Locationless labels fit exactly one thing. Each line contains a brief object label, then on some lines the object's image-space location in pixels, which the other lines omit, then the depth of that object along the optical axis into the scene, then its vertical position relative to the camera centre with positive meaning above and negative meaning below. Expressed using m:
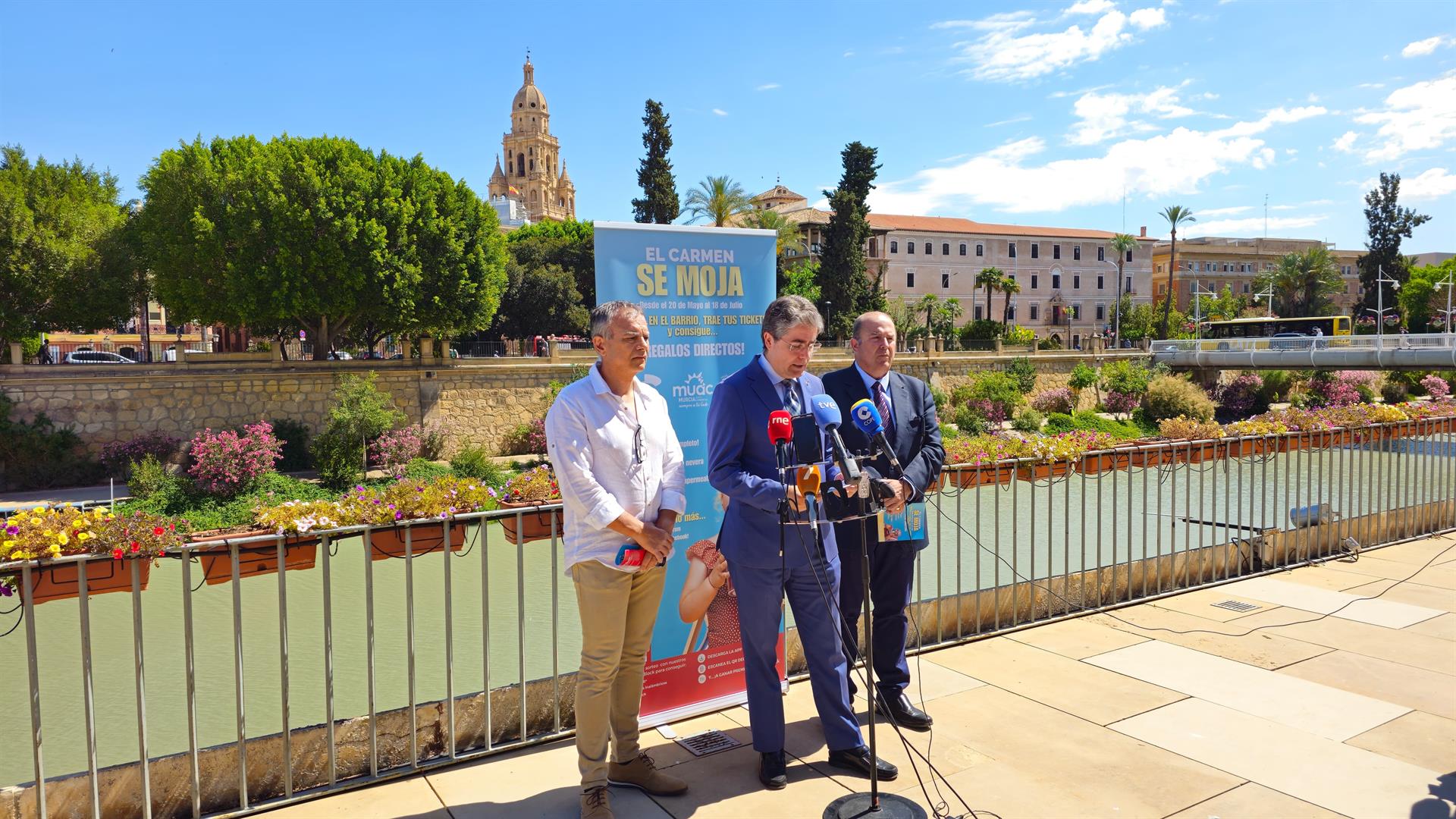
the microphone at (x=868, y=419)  3.01 -0.20
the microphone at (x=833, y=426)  2.69 -0.20
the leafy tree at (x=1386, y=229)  56.56 +8.17
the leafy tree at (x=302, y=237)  24.42 +3.63
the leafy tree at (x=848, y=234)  42.09 +6.05
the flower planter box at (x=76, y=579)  2.76 -0.66
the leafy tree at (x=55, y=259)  24.48 +3.12
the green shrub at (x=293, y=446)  24.69 -2.18
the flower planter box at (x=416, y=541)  3.38 -0.66
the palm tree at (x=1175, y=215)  63.06 +10.13
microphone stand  2.84 -1.48
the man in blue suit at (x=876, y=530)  3.62 -0.66
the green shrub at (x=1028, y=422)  33.84 -2.36
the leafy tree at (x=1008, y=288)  58.69 +4.81
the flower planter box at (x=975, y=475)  4.91 -0.64
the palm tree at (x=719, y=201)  40.19 +7.35
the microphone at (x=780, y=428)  2.75 -0.20
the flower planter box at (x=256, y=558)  3.10 -0.67
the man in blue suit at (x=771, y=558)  3.18 -0.70
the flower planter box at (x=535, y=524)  3.62 -0.65
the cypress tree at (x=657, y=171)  38.41 +8.35
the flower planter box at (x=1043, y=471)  5.18 -0.65
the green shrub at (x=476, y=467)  22.22 -2.55
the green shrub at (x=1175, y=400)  34.47 -1.60
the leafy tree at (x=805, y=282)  43.66 +4.02
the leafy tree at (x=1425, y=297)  58.34 +3.91
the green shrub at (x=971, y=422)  32.77 -2.27
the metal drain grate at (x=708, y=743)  3.54 -1.53
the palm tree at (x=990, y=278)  58.12 +5.40
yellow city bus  38.84 +1.45
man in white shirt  2.88 -0.49
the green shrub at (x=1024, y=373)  38.69 -0.53
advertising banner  3.76 -0.01
